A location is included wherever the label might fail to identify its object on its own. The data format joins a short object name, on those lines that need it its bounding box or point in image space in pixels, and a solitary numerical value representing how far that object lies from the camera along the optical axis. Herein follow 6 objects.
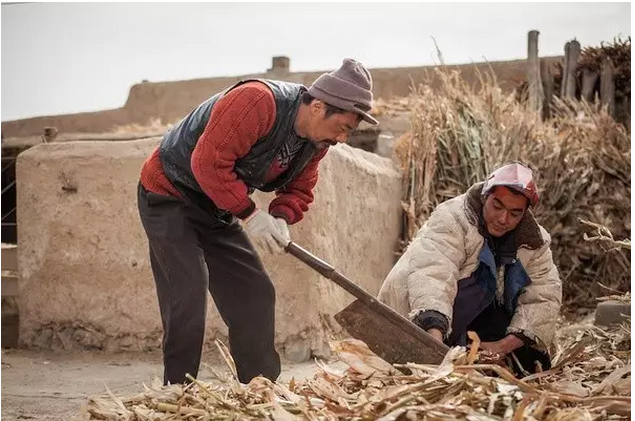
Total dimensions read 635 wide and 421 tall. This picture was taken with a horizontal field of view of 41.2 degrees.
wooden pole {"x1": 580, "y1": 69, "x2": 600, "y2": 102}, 9.05
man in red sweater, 2.79
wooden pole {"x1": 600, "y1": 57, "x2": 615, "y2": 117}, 8.82
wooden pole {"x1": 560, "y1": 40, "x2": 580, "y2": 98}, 9.22
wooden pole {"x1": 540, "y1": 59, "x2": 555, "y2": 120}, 9.62
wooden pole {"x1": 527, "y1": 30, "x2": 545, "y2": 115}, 9.43
